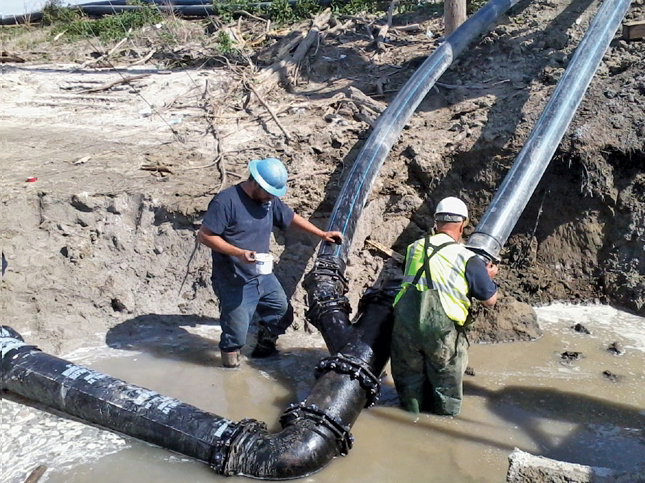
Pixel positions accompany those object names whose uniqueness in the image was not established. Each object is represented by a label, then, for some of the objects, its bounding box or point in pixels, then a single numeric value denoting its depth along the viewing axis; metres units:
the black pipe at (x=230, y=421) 4.48
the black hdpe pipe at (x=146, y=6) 11.66
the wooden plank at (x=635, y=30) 8.00
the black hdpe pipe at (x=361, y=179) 5.59
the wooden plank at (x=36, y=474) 4.38
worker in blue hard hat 5.40
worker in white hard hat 4.91
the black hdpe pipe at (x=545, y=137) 5.66
